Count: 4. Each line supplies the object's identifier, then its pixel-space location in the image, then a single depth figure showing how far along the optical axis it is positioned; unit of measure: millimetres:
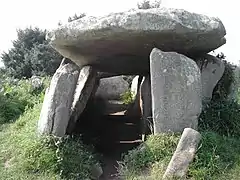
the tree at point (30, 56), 21078
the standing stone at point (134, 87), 12259
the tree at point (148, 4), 23317
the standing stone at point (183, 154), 5535
